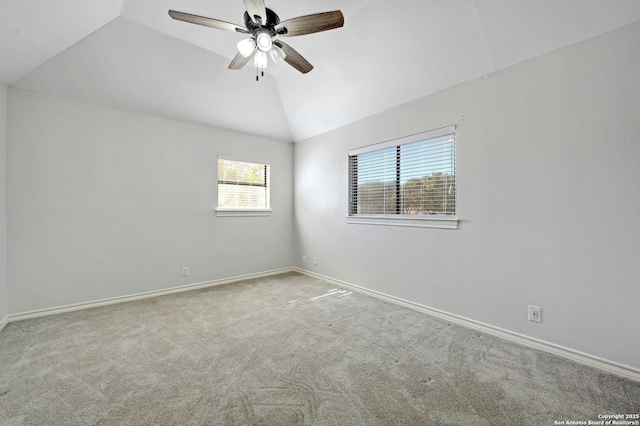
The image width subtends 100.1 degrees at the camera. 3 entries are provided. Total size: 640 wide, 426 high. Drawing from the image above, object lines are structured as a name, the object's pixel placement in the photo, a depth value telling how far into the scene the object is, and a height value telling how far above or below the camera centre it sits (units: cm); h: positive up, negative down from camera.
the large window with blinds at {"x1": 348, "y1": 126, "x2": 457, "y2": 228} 294 +35
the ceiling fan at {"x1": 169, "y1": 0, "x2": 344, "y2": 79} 188 +137
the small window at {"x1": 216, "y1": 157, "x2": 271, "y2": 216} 433 +37
